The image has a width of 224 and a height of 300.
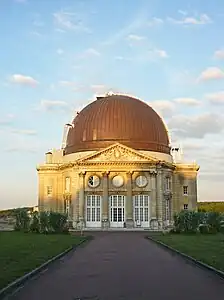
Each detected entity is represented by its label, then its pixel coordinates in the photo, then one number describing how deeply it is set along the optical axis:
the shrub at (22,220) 56.69
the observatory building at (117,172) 74.31
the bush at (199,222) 52.47
